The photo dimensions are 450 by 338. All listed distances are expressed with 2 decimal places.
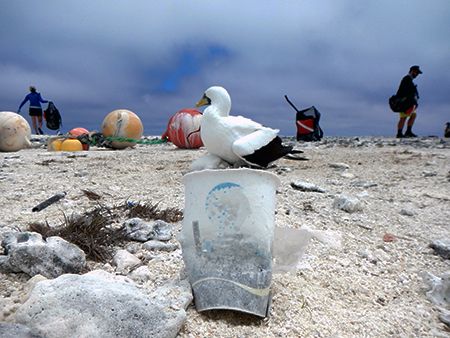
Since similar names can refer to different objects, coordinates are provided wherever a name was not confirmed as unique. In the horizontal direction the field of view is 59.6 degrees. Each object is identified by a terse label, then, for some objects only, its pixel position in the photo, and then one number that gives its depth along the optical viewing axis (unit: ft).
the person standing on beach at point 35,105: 41.69
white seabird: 9.83
